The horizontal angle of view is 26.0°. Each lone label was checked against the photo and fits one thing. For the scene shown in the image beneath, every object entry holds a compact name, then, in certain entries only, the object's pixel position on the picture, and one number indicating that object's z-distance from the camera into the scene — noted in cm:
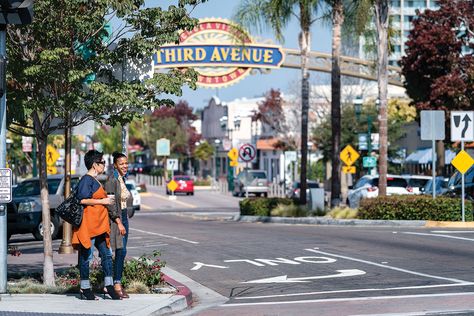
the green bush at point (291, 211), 3547
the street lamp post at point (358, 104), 4844
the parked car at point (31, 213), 2689
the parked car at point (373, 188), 3994
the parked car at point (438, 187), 3917
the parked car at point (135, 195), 4629
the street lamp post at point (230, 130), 8059
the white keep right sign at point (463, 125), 2981
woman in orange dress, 1292
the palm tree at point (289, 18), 3622
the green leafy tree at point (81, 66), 1451
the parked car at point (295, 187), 6218
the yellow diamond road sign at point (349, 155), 4344
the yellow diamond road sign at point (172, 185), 5882
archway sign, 4759
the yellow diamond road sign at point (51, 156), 4741
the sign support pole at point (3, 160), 1299
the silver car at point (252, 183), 6856
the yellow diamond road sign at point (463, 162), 2931
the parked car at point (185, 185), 7338
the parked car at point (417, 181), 4267
